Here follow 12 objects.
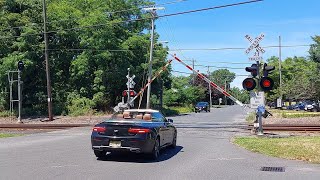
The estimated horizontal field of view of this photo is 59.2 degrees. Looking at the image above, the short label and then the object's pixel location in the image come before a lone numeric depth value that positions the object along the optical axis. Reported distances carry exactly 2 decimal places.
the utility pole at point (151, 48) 24.99
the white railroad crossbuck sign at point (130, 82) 20.81
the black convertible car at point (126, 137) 7.96
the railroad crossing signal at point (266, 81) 11.97
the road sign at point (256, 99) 12.53
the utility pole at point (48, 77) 23.59
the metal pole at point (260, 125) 12.56
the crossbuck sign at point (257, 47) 12.58
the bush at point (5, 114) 27.12
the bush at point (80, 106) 27.43
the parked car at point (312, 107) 38.52
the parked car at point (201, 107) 42.53
